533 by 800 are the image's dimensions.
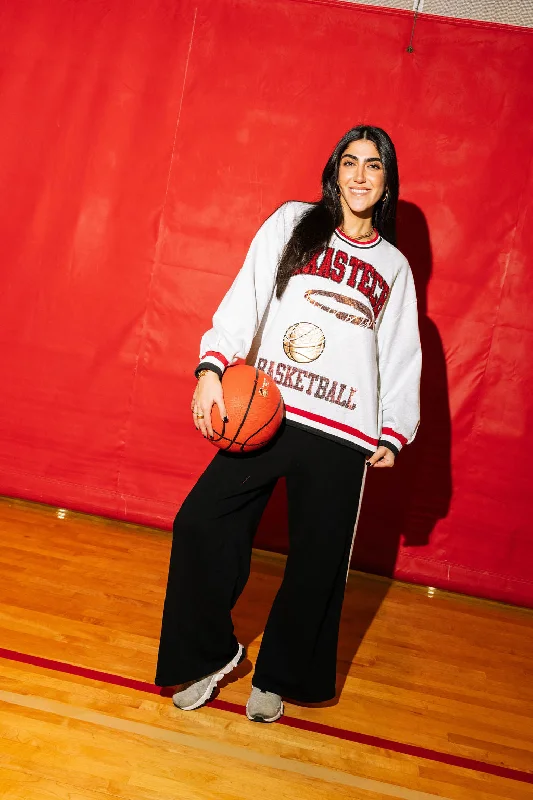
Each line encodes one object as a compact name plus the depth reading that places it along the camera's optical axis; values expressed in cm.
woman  180
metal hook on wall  289
